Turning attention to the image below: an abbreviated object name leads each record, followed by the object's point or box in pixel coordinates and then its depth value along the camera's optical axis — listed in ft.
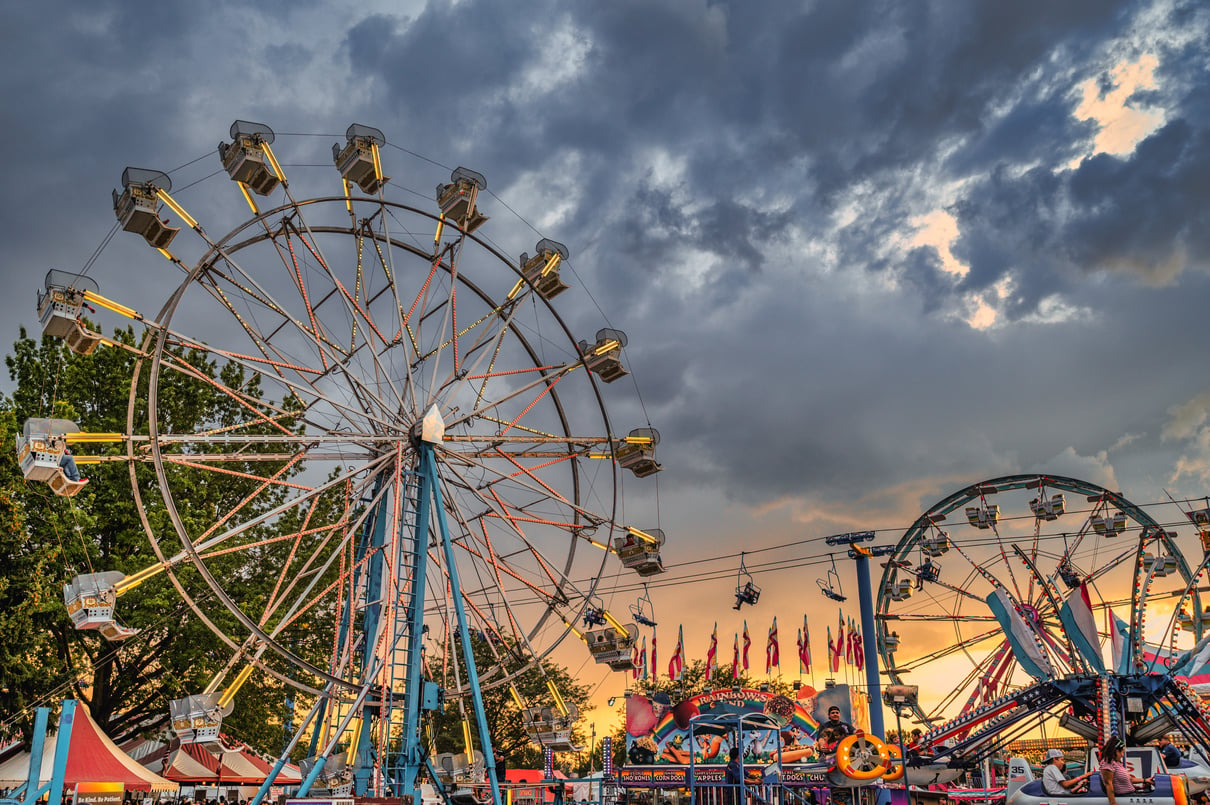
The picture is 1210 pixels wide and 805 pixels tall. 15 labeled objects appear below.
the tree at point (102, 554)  75.41
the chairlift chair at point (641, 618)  106.32
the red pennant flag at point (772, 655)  112.78
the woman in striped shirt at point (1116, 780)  48.29
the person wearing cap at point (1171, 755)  68.44
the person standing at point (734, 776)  85.76
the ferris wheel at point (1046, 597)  85.05
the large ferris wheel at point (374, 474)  57.98
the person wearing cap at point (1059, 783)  52.44
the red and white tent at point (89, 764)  72.64
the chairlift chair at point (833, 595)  104.27
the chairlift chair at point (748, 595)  100.78
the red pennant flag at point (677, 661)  120.16
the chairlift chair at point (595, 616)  78.18
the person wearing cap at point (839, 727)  77.77
